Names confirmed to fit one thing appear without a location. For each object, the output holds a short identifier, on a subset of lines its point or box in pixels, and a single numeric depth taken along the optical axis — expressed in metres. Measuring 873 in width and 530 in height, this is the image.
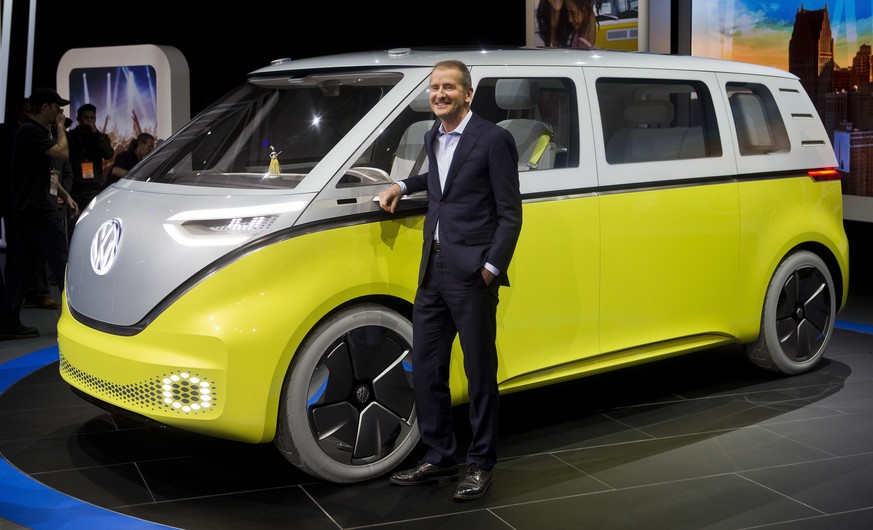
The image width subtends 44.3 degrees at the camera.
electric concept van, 3.90
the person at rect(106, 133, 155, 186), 9.61
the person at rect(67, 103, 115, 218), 9.27
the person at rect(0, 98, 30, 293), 9.06
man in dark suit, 3.89
